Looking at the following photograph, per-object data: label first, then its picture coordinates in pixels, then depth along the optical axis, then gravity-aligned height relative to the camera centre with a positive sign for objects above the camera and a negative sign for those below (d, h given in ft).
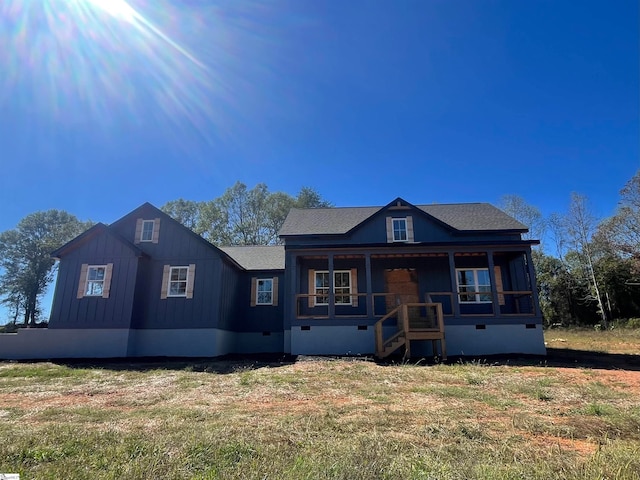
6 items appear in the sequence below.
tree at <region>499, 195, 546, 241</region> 105.91 +29.98
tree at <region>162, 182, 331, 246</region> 115.85 +33.85
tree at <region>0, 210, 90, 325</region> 124.67 +22.31
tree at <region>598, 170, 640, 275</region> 84.82 +21.77
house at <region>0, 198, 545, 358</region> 43.78 +3.88
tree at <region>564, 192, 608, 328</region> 95.55 +22.41
